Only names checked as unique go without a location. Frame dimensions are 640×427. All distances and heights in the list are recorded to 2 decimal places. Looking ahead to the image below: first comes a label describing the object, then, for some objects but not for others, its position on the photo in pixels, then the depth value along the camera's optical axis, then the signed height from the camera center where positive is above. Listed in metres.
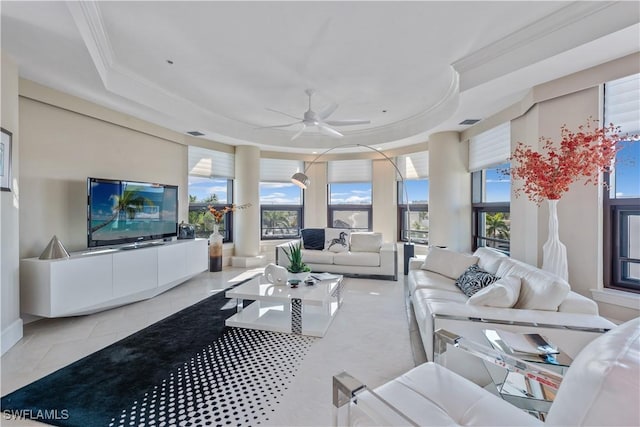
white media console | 2.72 -0.75
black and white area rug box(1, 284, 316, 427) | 1.66 -1.20
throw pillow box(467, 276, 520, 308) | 2.06 -0.60
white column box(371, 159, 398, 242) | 6.16 +0.34
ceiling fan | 3.49 +1.24
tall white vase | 2.53 -0.33
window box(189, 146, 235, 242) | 5.40 +0.55
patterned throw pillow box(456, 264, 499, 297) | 2.72 -0.66
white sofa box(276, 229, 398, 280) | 4.81 -0.77
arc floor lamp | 4.34 +0.51
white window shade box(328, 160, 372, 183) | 6.42 +1.04
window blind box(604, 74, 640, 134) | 2.48 +1.05
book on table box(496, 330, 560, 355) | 1.57 -0.75
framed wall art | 2.39 +0.45
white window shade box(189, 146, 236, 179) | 5.34 +1.01
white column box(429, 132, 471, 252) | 4.88 +0.44
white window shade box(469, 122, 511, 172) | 3.88 +1.04
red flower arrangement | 2.22 +0.46
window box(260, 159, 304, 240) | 6.48 +0.31
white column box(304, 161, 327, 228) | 6.65 +0.39
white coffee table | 2.77 -1.12
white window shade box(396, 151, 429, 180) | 5.67 +1.07
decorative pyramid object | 2.83 -0.41
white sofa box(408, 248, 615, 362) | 1.70 -0.67
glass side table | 1.36 -0.89
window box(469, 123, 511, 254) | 3.98 +0.43
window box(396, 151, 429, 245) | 5.73 +0.45
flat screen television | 3.38 +0.01
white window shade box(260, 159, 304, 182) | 6.41 +1.06
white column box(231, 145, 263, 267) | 5.87 +0.10
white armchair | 0.69 -0.69
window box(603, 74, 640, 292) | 2.52 +0.18
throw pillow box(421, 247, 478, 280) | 3.39 -0.59
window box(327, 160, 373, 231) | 6.47 +0.47
